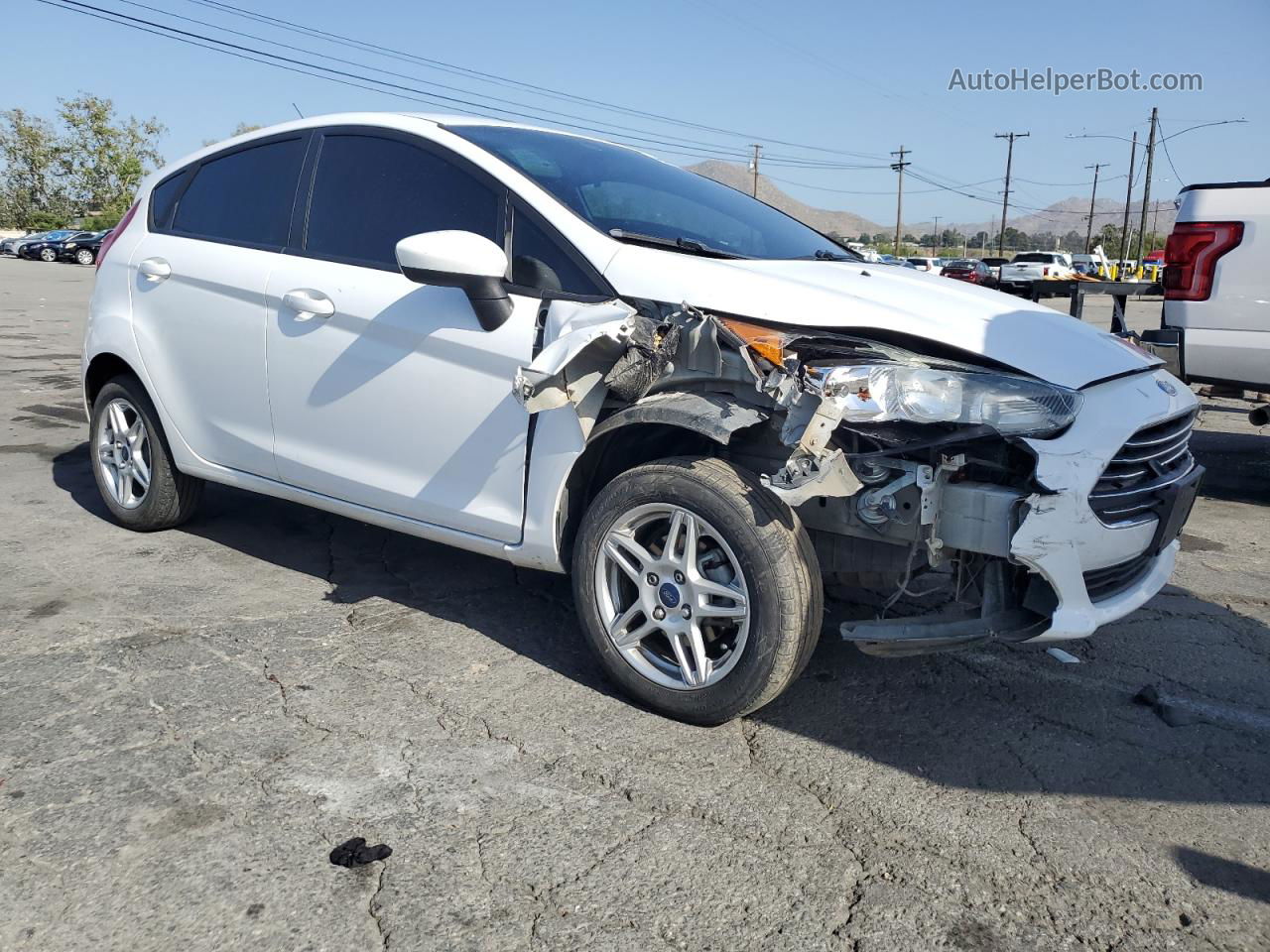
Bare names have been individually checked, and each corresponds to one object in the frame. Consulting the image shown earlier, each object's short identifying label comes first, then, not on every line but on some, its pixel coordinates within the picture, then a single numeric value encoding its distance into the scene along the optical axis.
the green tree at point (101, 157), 65.69
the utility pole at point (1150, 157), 59.69
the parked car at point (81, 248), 40.81
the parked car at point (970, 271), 37.10
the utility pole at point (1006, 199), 77.71
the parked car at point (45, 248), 41.41
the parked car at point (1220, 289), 5.36
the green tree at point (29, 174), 69.44
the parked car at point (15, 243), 42.06
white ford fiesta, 2.83
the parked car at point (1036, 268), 40.02
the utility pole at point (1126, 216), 61.98
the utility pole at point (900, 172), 71.69
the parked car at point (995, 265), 39.78
